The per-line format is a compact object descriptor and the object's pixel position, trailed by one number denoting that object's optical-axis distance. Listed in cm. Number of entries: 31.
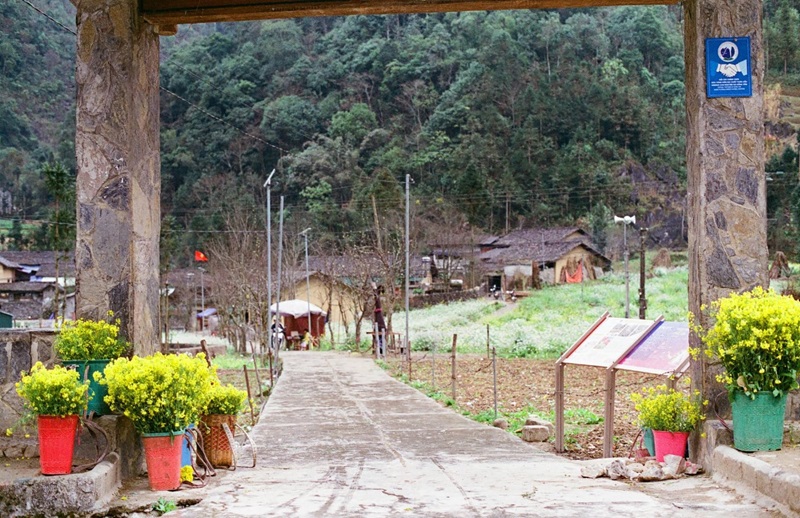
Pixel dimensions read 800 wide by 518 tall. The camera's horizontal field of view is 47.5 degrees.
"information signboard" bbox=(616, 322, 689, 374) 781
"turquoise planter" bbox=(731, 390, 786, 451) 611
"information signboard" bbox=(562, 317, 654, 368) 870
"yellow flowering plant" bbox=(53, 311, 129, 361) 666
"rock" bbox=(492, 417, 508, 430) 1178
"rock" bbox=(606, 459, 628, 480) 669
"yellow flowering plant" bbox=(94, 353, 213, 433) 603
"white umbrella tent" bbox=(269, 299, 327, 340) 3919
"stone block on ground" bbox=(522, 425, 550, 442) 1048
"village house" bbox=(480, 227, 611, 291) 5444
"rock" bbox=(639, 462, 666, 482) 648
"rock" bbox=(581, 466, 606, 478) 683
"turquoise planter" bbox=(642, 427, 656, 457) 715
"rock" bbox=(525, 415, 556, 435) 1080
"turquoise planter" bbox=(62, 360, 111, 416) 641
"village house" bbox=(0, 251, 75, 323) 4569
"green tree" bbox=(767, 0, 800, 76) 6675
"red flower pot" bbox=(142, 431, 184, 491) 614
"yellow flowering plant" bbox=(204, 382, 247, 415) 739
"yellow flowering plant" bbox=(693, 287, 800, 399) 598
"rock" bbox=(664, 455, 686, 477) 661
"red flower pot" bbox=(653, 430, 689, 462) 686
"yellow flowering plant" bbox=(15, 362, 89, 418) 580
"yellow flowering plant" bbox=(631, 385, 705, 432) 680
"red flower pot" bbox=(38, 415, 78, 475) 575
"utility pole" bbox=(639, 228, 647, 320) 2678
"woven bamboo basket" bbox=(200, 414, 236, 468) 753
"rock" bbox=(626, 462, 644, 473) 670
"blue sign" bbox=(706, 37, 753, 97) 689
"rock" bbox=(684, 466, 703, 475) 654
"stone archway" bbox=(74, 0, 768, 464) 686
